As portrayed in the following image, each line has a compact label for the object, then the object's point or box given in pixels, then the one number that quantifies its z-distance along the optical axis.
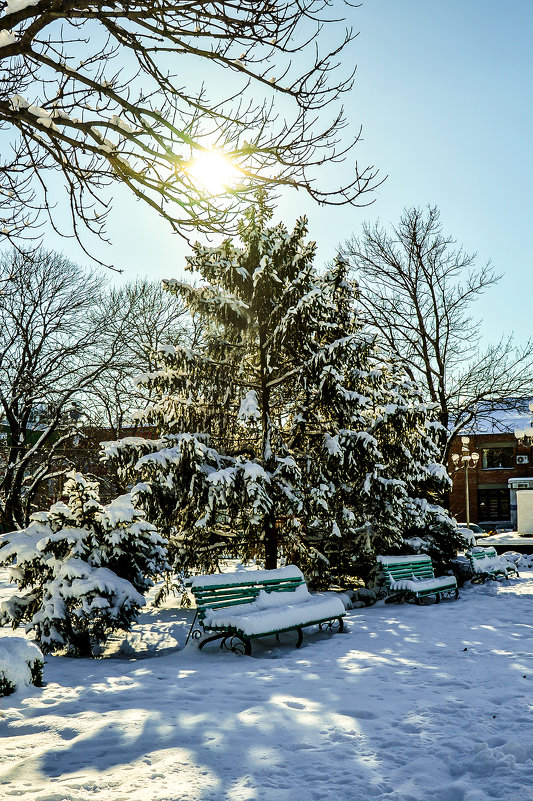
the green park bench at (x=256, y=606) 7.29
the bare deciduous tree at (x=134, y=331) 23.44
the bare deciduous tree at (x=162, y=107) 4.35
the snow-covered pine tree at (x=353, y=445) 11.39
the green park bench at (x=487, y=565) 14.24
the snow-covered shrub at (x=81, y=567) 7.43
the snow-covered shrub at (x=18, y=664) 4.91
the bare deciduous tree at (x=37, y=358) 17.84
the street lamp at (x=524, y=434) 22.91
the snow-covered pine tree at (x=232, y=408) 10.46
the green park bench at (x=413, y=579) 11.07
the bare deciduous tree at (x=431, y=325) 20.97
